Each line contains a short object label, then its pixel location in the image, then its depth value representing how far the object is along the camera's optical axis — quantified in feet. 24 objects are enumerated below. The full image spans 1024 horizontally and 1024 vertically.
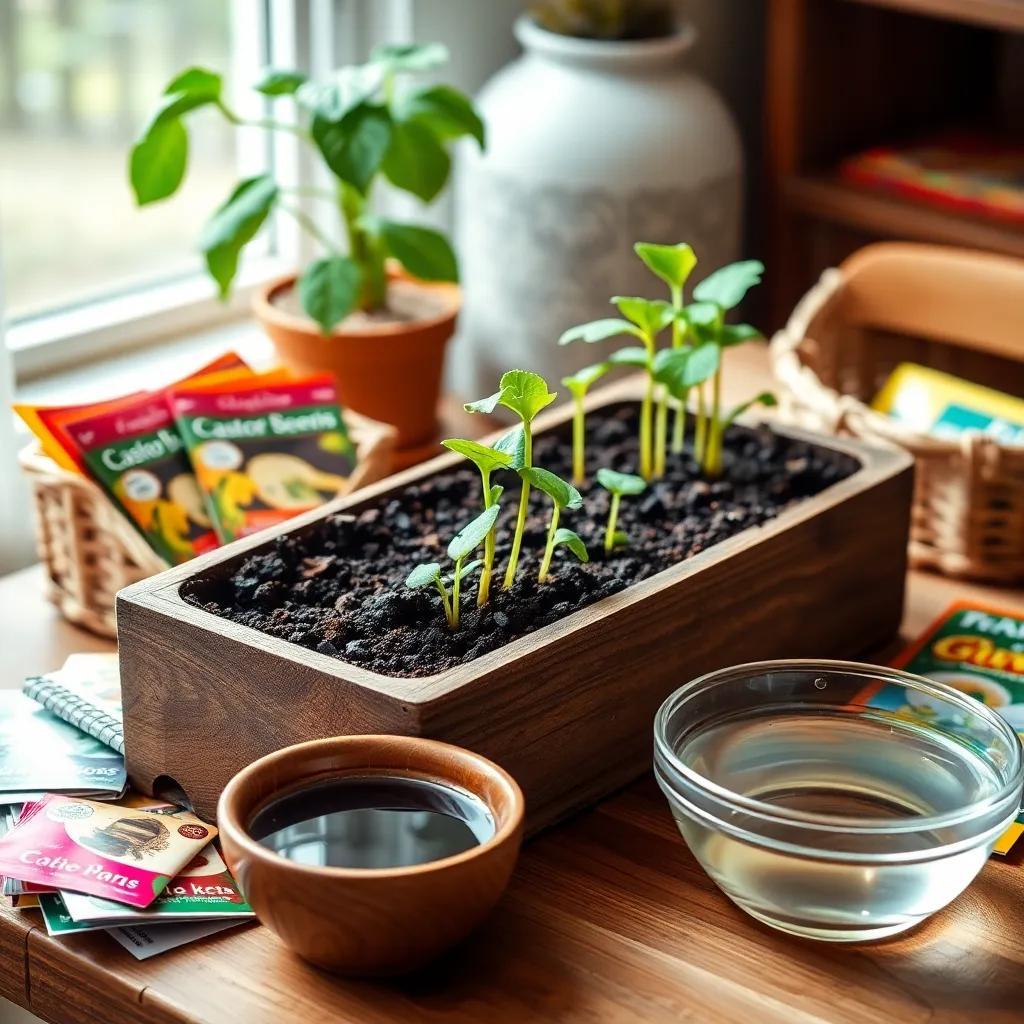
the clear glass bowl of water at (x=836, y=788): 3.73
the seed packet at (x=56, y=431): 4.70
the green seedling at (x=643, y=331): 4.46
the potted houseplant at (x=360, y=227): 5.15
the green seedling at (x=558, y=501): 3.94
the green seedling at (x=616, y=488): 4.26
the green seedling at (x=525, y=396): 3.96
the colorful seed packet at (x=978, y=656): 4.48
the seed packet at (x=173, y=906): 3.78
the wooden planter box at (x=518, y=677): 3.85
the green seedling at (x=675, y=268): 4.50
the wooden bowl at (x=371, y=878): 3.54
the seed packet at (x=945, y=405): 5.29
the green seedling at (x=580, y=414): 4.51
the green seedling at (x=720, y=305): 4.54
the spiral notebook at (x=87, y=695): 4.24
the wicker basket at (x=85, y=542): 4.64
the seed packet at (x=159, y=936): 3.77
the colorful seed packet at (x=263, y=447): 4.78
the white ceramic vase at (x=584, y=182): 5.71
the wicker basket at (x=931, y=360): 4.92
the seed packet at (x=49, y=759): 4.11
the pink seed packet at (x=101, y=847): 3.83
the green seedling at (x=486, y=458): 3.93
